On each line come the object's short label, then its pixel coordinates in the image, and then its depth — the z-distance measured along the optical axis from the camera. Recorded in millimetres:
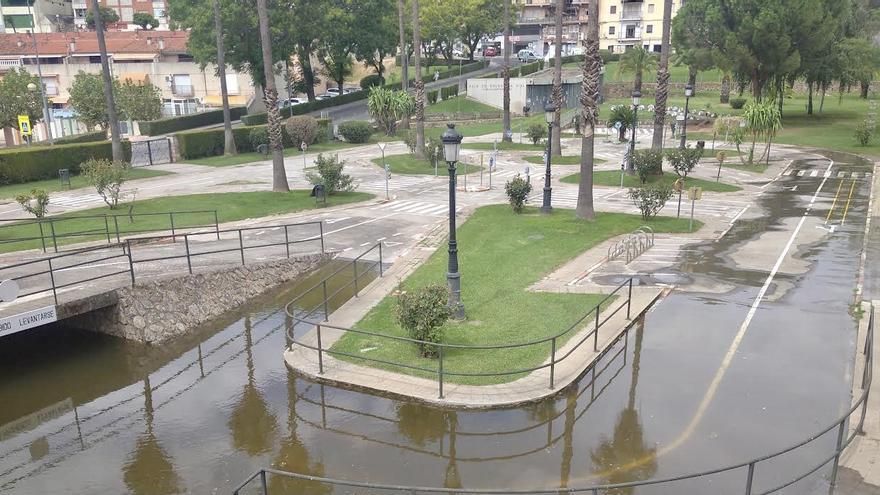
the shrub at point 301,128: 47500
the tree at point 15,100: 49594
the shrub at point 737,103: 65938
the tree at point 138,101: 55688
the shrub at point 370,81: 81494
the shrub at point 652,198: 25266
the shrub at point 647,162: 32625
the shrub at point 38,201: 24297
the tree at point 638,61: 57672
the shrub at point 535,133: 49428
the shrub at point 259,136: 47844
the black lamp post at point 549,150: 26188
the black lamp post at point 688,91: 39881
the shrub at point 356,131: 52438
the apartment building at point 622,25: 104375
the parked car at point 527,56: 105250
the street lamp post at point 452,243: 13914
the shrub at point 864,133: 47181
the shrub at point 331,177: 30922
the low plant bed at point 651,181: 34031
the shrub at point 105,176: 26812
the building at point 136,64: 74438
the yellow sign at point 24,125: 41250
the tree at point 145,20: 112438
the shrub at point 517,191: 27150
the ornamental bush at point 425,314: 13398
